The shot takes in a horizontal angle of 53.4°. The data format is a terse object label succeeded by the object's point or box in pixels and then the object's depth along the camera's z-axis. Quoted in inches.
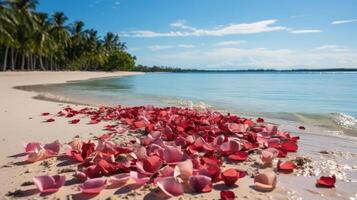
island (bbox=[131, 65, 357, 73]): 6533.5
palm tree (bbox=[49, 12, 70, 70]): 2073.1
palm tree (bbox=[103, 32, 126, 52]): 3272.6
